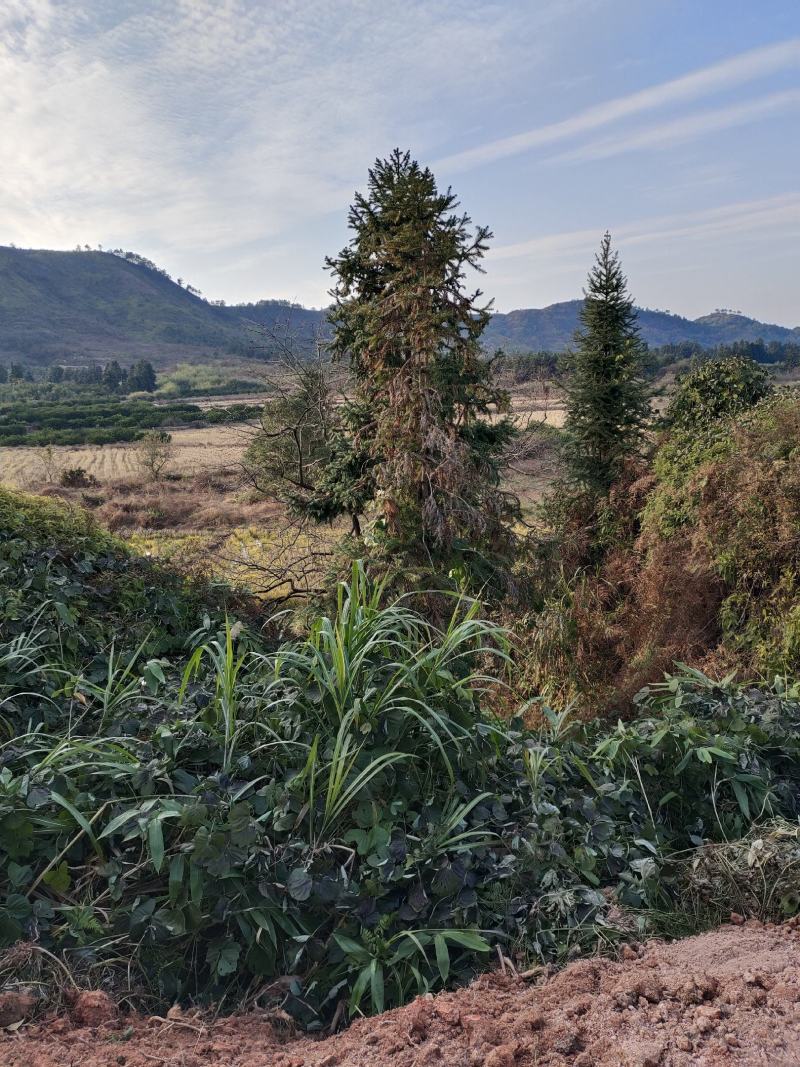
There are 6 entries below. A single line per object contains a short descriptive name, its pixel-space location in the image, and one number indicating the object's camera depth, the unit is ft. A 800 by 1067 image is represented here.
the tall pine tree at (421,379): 24.99
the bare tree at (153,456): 105.70
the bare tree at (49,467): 100.44
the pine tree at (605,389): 36.60
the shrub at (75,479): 97.71
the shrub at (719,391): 32.35
